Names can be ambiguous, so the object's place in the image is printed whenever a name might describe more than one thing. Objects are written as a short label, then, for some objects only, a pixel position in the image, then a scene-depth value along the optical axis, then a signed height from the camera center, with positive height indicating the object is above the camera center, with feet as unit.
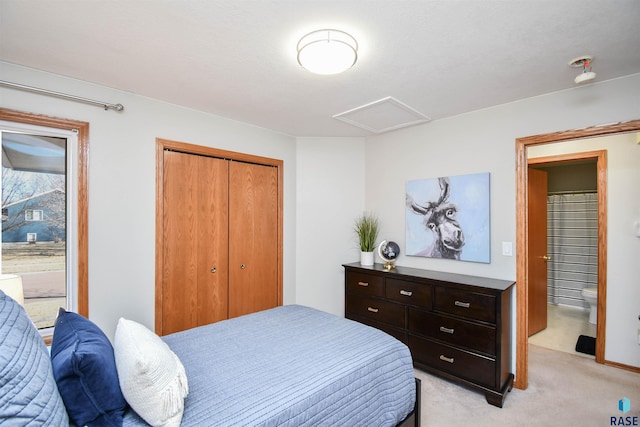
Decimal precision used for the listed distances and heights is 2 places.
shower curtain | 15.30 -1.70
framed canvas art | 9.45 -0.15
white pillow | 3.65 -2.08
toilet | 13.15 -3.79
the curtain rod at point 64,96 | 6.49 +2.76
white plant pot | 11.59 -1.70
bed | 3.14 -2.63
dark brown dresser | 8.00 -3.16
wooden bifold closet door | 8.98 -0.87
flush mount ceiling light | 5.53 +3.04
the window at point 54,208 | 7.04 +0.14
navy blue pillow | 3.47 -1.97
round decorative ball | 11.05 -1.38
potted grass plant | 11.62 -0.99
